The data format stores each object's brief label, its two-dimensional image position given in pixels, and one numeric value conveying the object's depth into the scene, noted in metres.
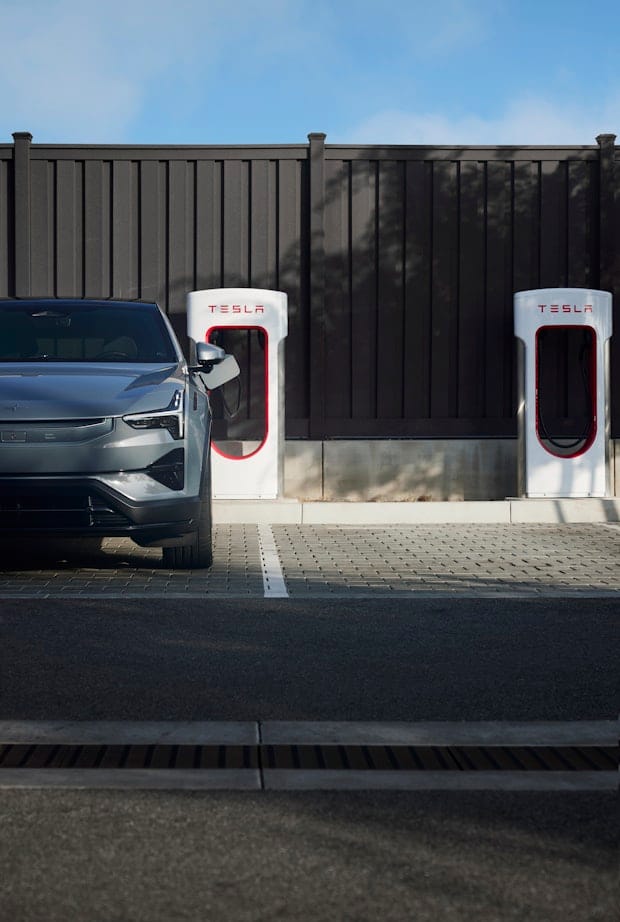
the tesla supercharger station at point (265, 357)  13.00
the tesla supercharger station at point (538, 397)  13.33
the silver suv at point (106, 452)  7.42
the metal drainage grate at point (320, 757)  3.79
